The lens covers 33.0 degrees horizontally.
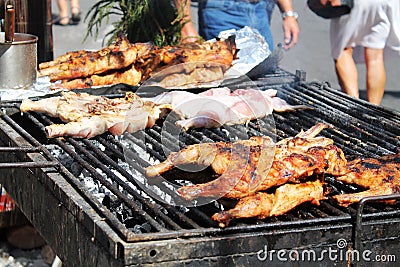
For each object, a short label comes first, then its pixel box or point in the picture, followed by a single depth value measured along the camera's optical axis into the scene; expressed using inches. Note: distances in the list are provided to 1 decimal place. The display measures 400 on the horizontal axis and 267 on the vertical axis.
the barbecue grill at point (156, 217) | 104.1
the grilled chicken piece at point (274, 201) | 109.8
